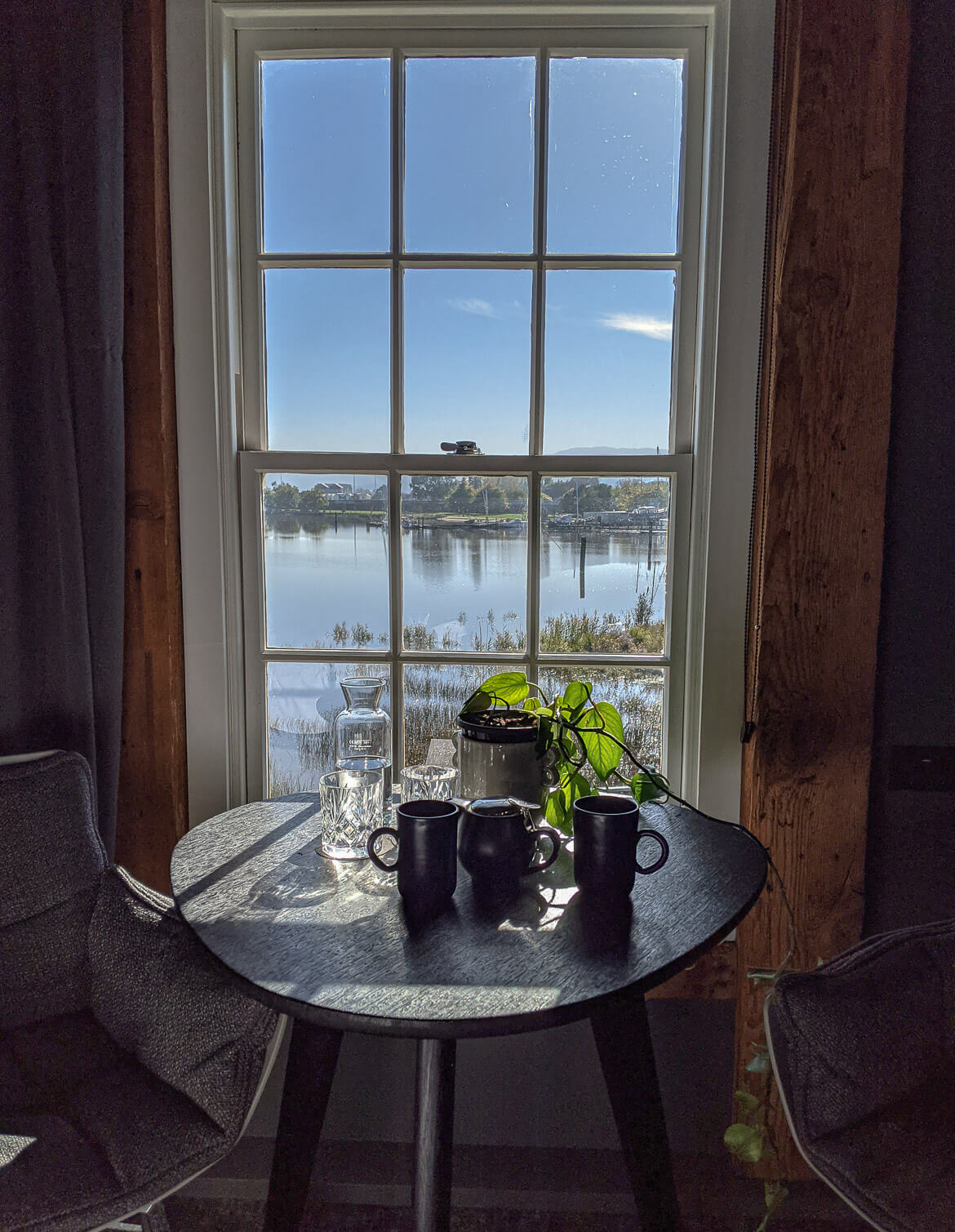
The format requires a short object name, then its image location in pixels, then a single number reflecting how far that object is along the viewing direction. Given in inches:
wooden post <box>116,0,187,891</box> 63.7
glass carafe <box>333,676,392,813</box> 60.1
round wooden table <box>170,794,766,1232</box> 33.9
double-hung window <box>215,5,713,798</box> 66.4
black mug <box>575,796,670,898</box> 41.8
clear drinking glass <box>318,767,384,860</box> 49.8
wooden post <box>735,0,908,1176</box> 58.4
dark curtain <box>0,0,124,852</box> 58.9
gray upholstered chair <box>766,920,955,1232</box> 40.4
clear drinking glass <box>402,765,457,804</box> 52.9
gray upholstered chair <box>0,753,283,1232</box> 39.8
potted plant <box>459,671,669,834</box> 50.6
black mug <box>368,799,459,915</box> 40.9
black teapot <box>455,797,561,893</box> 43.6
